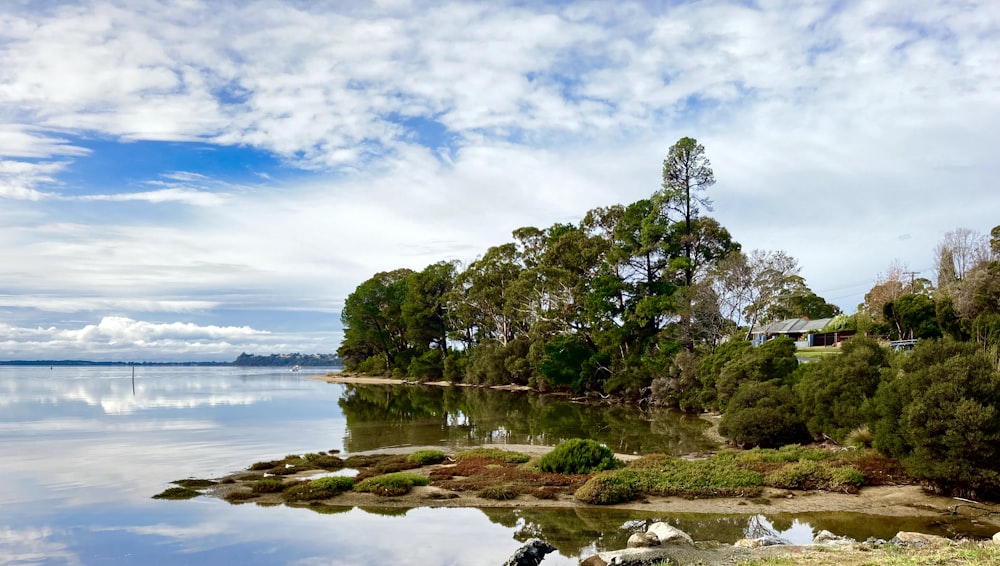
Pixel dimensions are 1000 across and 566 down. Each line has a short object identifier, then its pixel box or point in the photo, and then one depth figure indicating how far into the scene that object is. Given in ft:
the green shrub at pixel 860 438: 65.18
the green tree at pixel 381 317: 303.48
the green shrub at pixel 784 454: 62.54
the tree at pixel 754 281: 143.02
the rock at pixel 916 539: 36.37
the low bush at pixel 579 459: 63.57
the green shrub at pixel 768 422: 76.38
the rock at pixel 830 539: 36.58
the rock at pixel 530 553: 35.98
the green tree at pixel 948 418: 47.24
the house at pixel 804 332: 207.45
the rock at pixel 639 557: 33.46
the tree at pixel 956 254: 170.40
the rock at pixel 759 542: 38.06
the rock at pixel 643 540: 37.35
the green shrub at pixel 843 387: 67.67
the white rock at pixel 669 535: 38.32
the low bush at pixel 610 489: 52.54
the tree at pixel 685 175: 170.09
